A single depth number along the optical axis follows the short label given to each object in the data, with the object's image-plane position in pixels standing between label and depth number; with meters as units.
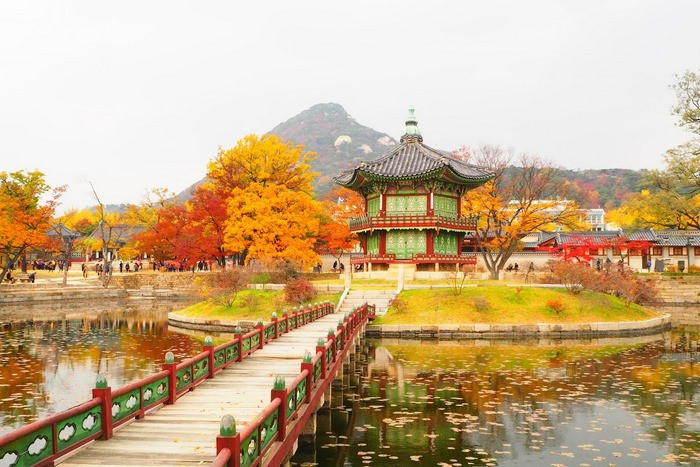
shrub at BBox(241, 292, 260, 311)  35.53
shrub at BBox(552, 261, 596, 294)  35.28
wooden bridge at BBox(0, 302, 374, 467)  7.16
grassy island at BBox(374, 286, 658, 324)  31.73
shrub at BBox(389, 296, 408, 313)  32.72
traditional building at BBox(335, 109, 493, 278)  43.56
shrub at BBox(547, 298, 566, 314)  32.34
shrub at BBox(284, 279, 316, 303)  35.78
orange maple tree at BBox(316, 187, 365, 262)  55.00
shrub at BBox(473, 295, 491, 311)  32.34
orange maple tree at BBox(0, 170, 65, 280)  49.97
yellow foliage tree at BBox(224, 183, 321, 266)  42.03
